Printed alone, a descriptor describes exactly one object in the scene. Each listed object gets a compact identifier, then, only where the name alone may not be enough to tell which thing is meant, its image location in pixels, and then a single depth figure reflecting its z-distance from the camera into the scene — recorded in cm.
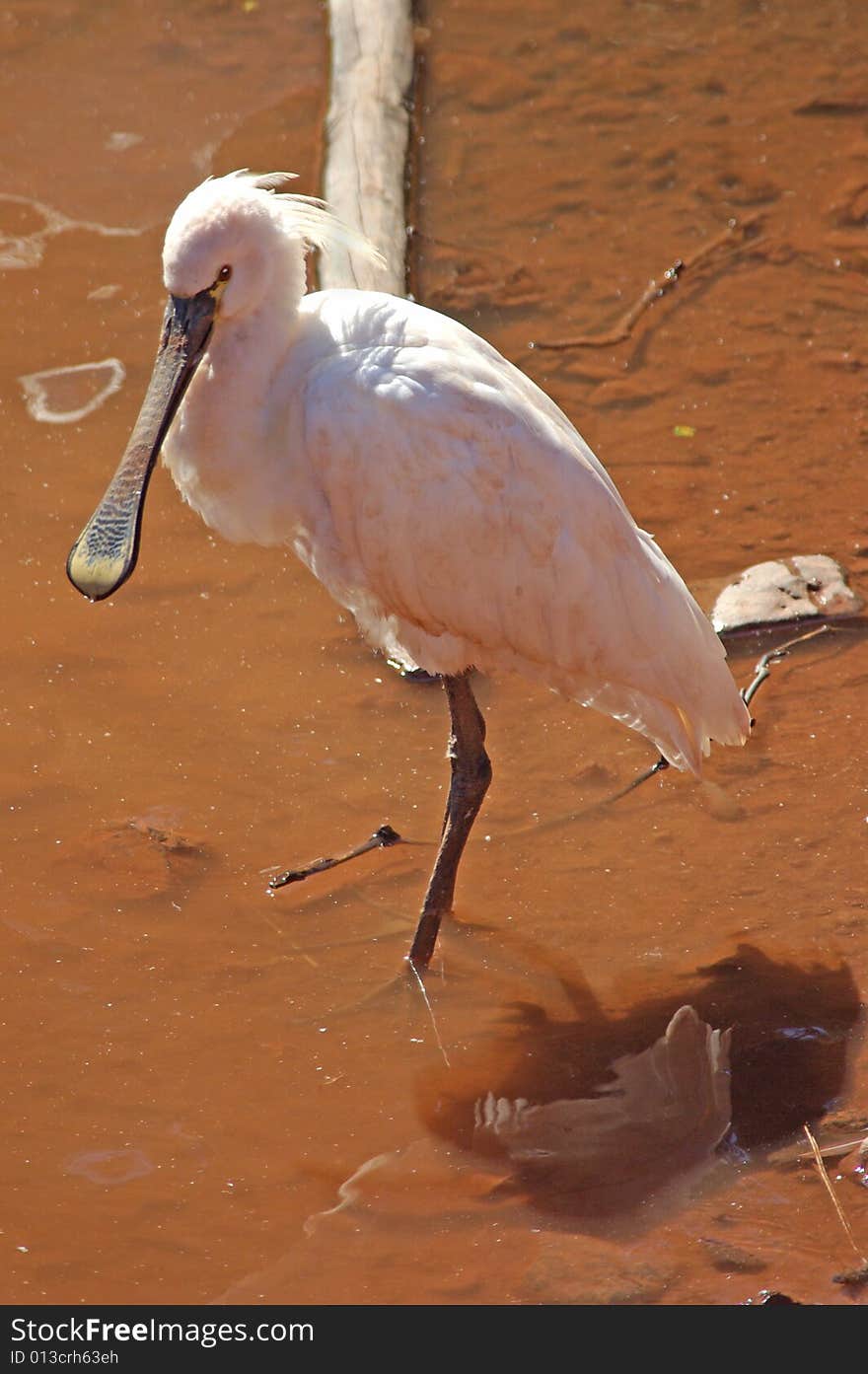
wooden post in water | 1360
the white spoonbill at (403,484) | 903
